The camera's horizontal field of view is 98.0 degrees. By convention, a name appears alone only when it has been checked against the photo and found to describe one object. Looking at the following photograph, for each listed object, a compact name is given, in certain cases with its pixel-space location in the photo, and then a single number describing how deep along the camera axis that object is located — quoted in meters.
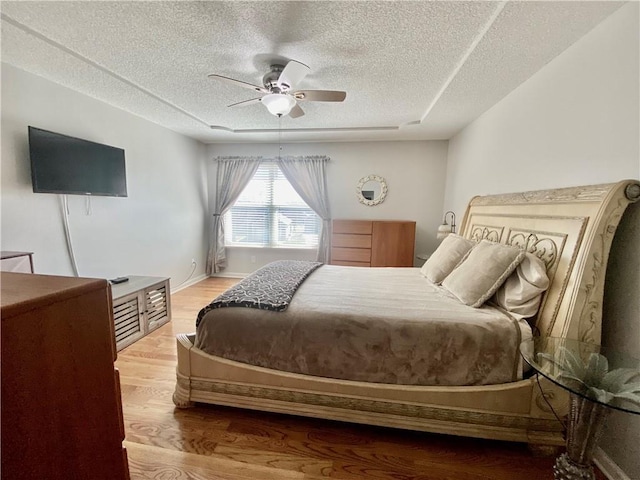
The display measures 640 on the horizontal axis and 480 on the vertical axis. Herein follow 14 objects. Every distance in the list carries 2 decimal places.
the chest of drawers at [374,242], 4.16
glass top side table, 1.03
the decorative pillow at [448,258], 2.32
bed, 1.39
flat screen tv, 2.29
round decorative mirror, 4.55
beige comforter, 1.51
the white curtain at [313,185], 4.65
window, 4.89
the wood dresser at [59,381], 0.55
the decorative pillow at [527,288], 1.56
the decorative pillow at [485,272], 1.72
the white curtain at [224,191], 4.83
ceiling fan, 2.03
